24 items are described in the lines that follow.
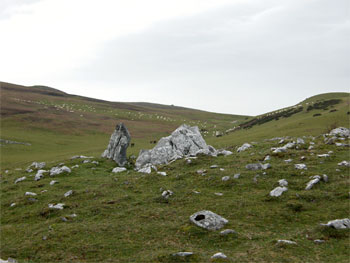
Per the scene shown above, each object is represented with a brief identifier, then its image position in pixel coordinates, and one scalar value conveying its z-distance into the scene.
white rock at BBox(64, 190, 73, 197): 21.47
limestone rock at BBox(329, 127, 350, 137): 37.58
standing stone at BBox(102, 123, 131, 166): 34.72
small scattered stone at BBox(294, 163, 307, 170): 22.80
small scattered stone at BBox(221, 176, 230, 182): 21.98
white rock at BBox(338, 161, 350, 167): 22.33
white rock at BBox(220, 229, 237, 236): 14.18
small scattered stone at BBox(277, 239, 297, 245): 12.69
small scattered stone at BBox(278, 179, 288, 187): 19.90
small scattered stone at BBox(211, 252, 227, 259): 11.80
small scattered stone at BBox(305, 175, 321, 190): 19.01
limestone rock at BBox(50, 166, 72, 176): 29.04
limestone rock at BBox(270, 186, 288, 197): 18.29
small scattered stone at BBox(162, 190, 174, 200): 19.94
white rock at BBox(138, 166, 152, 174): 27.30
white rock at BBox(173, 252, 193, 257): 12.06
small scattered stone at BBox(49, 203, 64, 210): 19.29
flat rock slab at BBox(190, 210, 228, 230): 14.91
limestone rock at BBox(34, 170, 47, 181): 28.00
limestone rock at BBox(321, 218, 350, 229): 13.82
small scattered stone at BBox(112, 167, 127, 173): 30.50
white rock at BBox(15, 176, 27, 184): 28.22
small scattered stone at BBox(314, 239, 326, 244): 12.91
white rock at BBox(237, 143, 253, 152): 36.31
